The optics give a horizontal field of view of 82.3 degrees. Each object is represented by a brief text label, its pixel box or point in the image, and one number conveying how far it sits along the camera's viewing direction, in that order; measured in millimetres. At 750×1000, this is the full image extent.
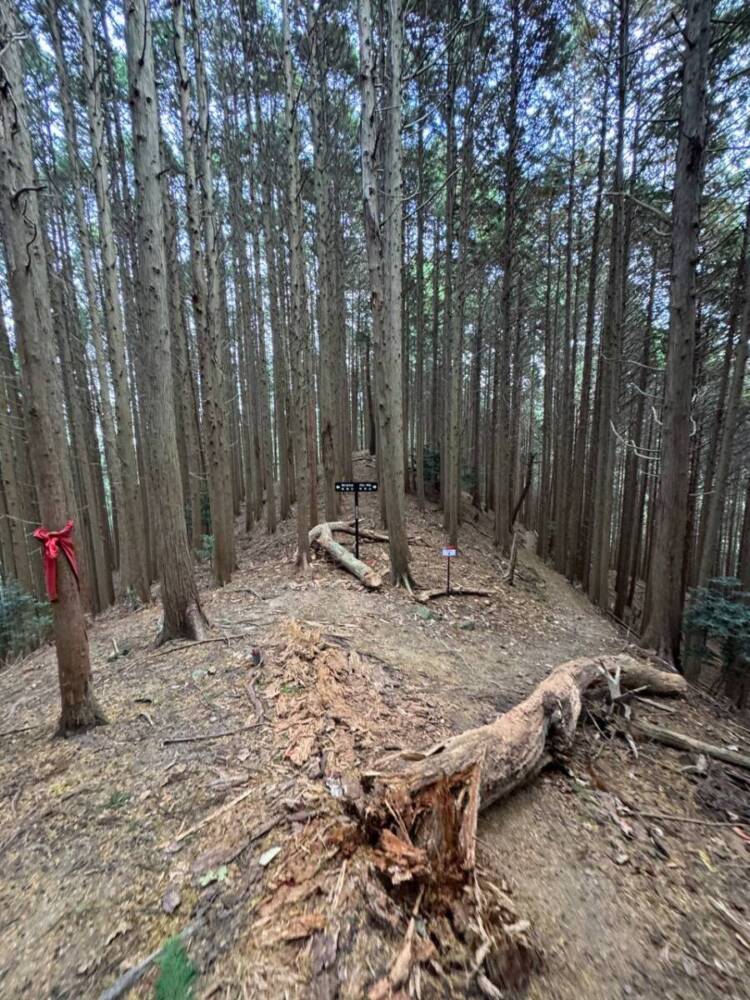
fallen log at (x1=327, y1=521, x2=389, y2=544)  9422
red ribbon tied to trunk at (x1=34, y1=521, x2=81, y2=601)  2896
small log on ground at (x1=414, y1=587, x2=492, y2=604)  7028
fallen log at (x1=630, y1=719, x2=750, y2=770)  3561
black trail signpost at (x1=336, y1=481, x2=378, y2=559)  7130
